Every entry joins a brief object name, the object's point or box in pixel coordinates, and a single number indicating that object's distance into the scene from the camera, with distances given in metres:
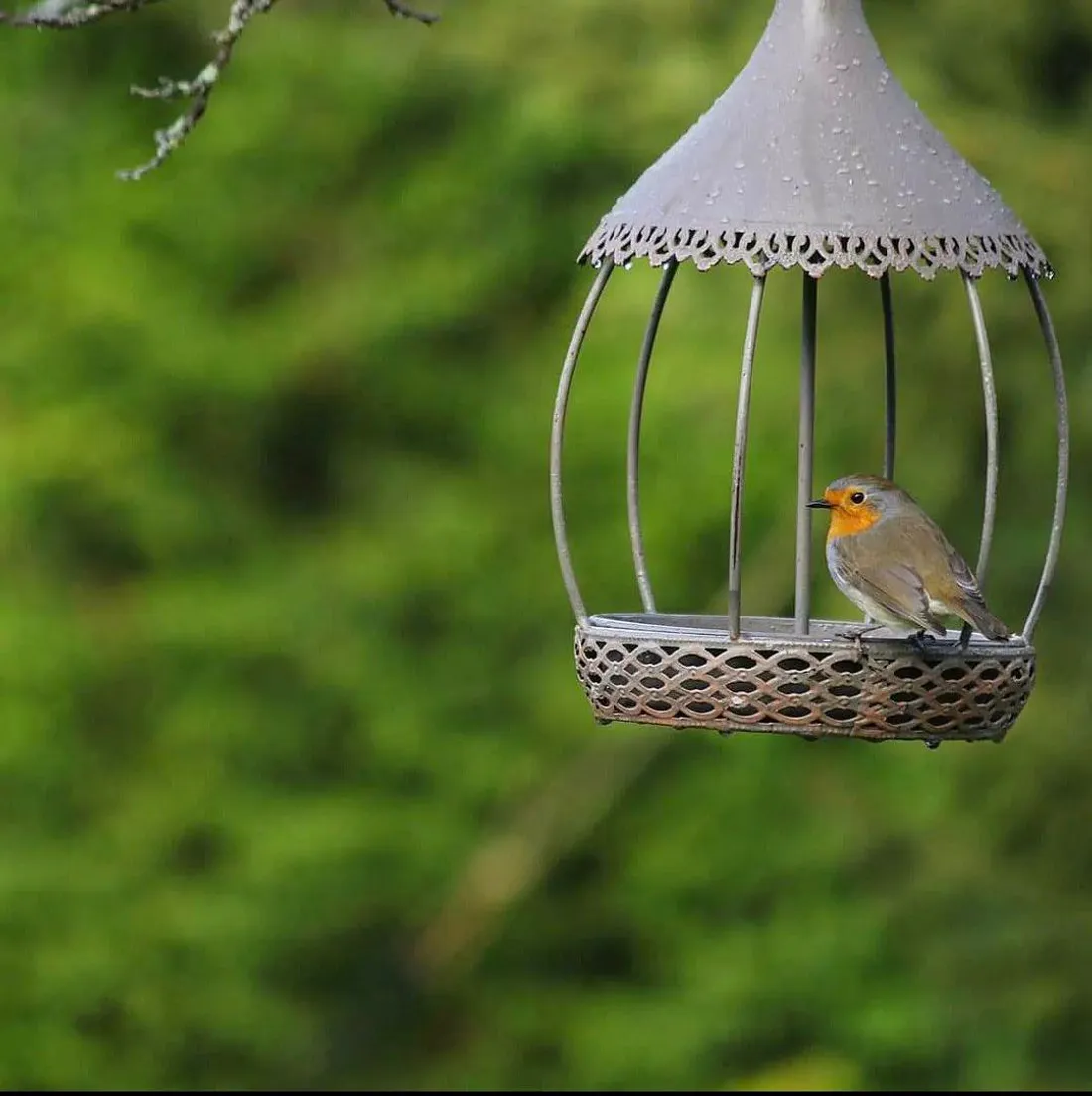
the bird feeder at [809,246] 6.72
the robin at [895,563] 6.92
